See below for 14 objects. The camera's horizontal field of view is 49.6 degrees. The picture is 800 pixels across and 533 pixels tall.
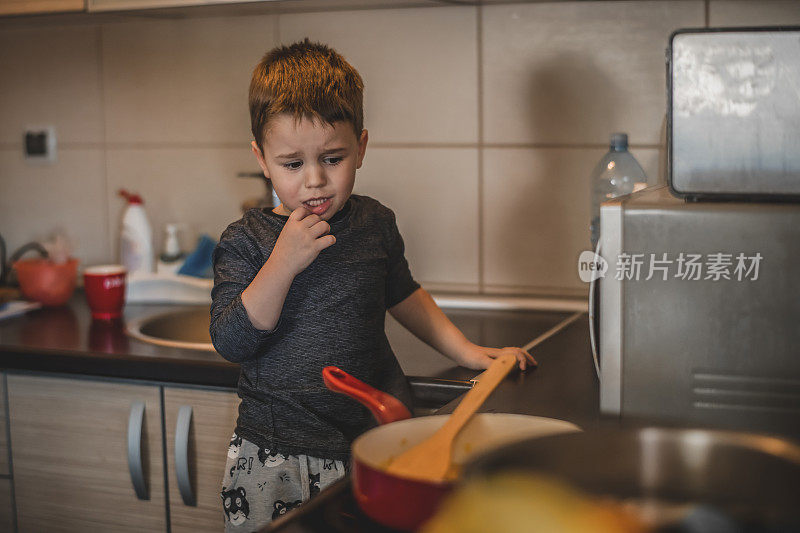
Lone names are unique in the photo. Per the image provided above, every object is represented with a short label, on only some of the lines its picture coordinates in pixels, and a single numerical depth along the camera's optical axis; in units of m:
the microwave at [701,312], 0.78
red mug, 1.67
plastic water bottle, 1.55
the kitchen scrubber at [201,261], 1.85
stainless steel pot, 0.51
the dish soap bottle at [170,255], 1.90
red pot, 0.58
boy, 1.10
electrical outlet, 2.07
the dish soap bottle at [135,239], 1.93
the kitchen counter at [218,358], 1.06
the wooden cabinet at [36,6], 1.68
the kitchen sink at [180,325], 1.70
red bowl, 1.81
